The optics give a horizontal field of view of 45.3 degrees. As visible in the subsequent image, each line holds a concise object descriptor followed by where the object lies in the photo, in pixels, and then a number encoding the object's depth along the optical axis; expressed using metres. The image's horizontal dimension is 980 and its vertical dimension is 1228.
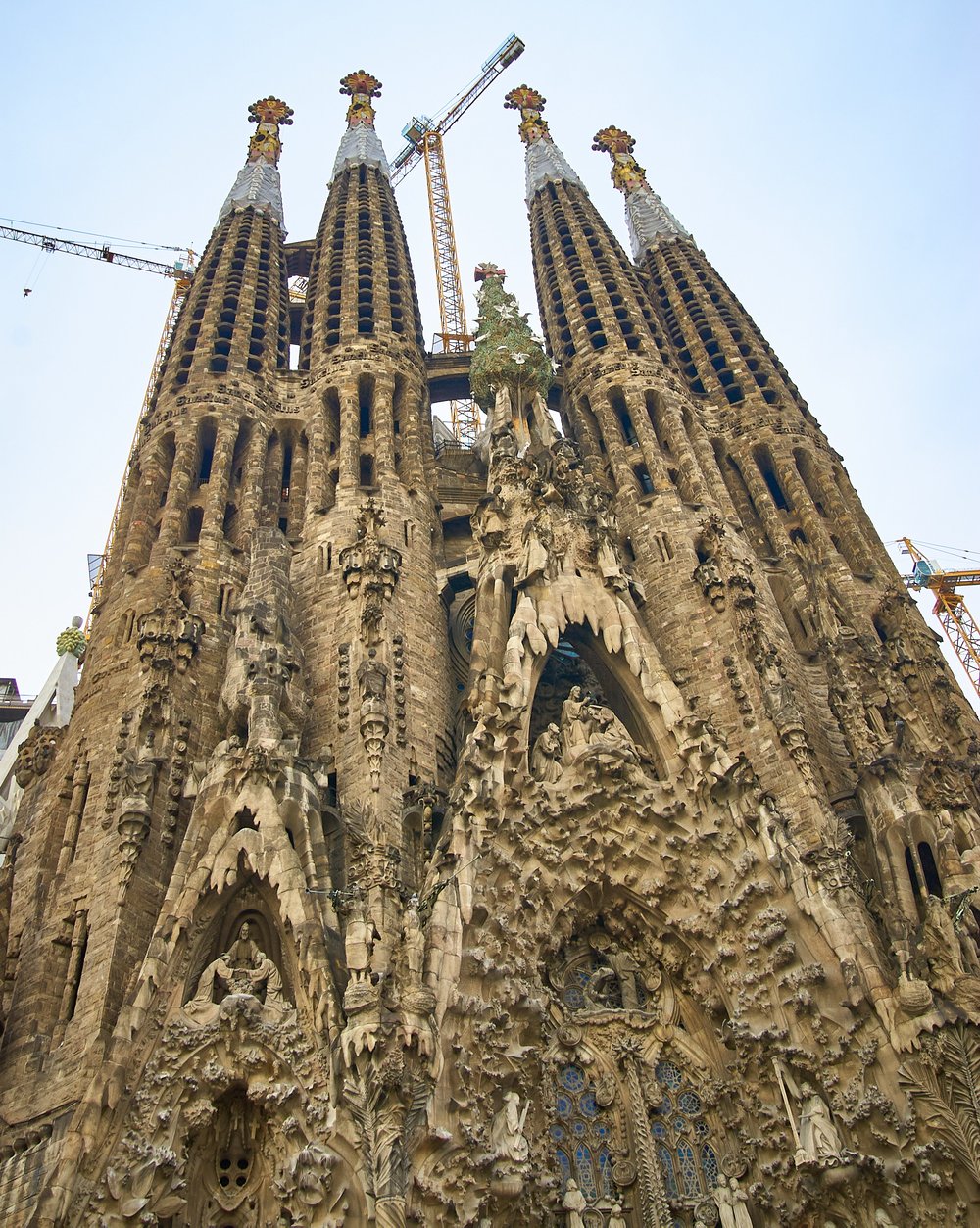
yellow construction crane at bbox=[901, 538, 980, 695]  46.23
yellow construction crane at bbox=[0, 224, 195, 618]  44.19
